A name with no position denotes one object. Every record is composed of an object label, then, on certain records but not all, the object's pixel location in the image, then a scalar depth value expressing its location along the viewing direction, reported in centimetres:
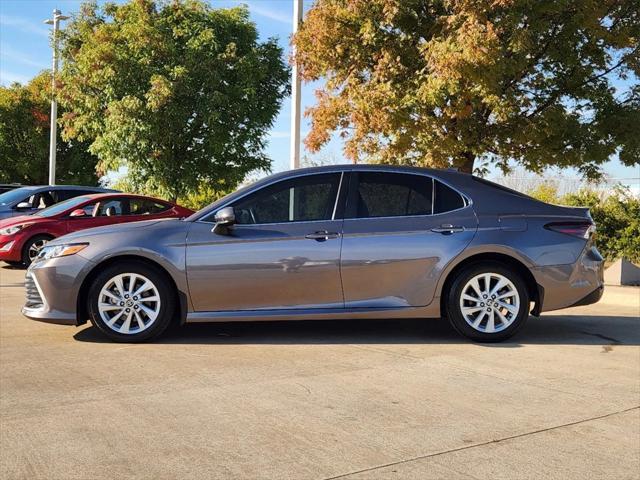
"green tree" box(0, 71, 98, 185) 3700
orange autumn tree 1112
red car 1267
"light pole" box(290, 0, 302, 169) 1346
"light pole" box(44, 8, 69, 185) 2320
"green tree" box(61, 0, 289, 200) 1934
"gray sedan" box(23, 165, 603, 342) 635
